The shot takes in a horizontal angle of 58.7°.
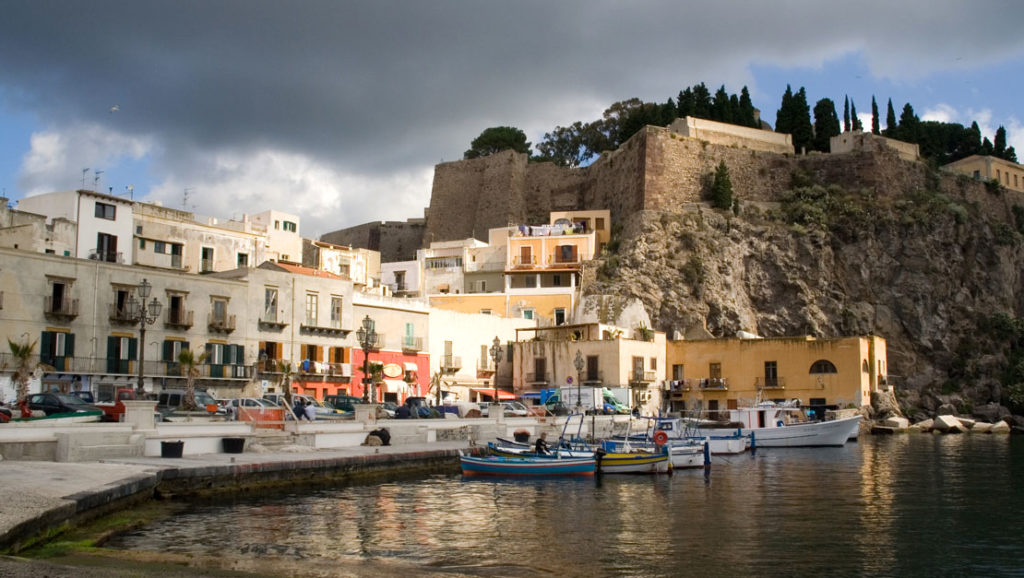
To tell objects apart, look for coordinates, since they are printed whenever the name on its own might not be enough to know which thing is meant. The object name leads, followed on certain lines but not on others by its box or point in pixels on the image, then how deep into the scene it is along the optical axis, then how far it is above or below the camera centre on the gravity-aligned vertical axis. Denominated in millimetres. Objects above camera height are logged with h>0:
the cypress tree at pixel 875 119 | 88175 +25076
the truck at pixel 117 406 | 26431 -874
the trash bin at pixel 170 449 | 22703 -1792
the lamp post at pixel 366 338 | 32591 +1446
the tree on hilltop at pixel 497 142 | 86688 +22424
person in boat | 28594 -2189
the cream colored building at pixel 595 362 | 50906 +879
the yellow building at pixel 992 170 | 84375 +19387
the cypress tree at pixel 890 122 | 85106 +24288
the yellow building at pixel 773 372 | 52250 +300
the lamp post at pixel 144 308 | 27375 +2301
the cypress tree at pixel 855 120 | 85938 +24258
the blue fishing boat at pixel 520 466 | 27812 -2718
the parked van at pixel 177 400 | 31672 -799
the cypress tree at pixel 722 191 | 69688 +14261
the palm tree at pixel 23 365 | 29109 +415
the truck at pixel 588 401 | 43438 -1161
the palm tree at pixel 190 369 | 30502 +323
